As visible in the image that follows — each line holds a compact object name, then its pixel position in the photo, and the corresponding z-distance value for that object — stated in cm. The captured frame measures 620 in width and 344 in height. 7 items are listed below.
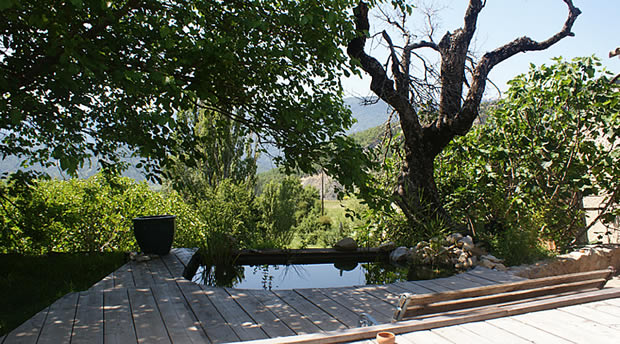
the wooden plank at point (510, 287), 229
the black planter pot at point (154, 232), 491
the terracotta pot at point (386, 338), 188
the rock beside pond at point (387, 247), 593
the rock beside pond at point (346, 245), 587
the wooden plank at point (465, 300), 226
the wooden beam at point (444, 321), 194
